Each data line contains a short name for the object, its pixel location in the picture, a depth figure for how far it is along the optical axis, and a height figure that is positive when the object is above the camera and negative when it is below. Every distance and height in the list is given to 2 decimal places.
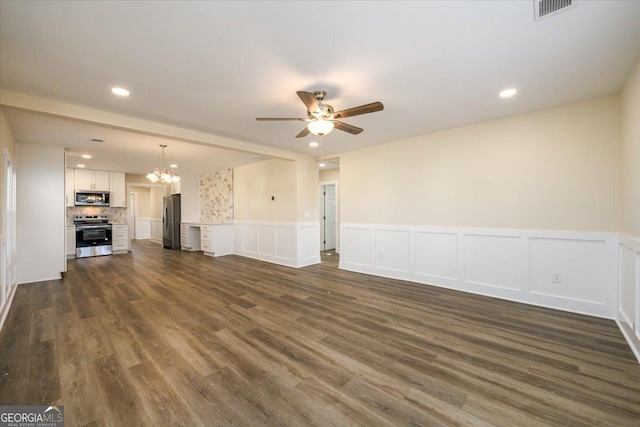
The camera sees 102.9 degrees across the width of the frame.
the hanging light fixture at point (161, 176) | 5.19 +0.78
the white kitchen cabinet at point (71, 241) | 6.54 -0.69
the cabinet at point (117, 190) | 7.68 +0.76
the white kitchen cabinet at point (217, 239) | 7.04 -0.72
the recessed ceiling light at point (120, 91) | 2.58 +1.28
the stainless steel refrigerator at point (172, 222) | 8.26 -0.26
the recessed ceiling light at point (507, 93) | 2.72 +1.28
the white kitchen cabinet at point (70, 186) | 7.00 +0.81
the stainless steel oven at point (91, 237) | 6.89 -0.60
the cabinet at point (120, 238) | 7.46 -0.70
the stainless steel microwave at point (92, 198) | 7.18 +0.48
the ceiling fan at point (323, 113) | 2.45 +1.00
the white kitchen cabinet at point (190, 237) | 8.00 -0.74
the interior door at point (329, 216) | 7.75 -0.12
